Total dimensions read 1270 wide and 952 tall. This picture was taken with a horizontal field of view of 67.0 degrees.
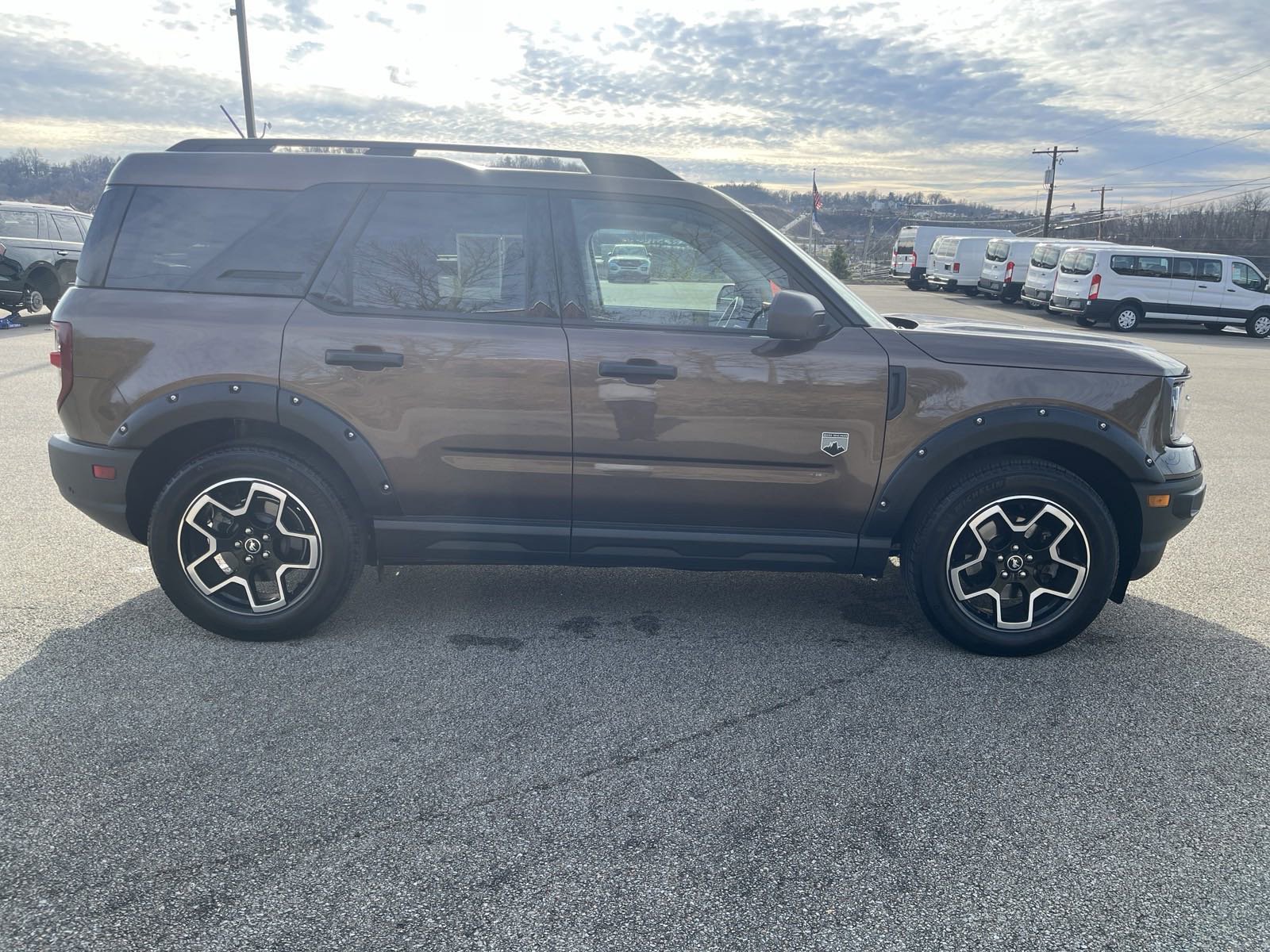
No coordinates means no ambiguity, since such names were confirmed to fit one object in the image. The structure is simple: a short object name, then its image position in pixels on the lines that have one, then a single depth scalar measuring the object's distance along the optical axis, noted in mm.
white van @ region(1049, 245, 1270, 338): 21344
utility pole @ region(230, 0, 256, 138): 17781
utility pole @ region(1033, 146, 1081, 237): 59094
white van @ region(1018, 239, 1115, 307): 23547
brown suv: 3764
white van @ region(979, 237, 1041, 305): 27234
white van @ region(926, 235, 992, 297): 31422
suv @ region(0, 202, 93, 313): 15367
